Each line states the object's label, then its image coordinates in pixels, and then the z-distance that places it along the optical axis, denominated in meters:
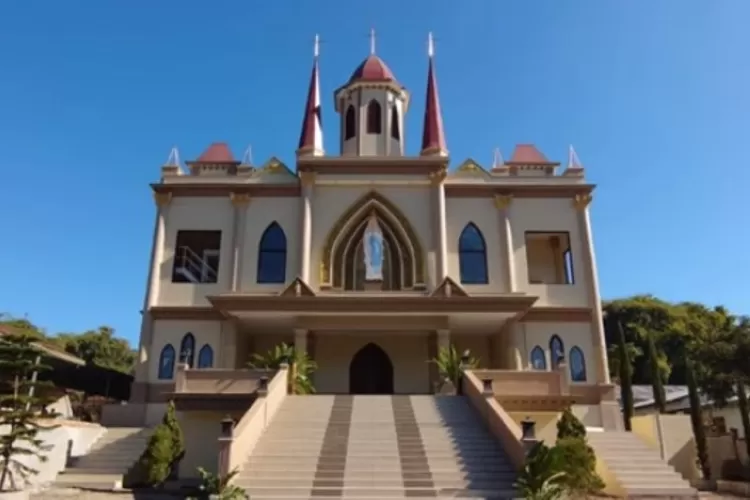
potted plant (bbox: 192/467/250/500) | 10.66
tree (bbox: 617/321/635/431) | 24.95
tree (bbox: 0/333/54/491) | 13.12
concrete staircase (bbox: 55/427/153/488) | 14.58
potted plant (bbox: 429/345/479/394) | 17.34
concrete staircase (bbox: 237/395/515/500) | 11.27
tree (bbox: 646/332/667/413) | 25.64
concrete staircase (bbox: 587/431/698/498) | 13.07
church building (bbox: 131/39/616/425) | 20.61
